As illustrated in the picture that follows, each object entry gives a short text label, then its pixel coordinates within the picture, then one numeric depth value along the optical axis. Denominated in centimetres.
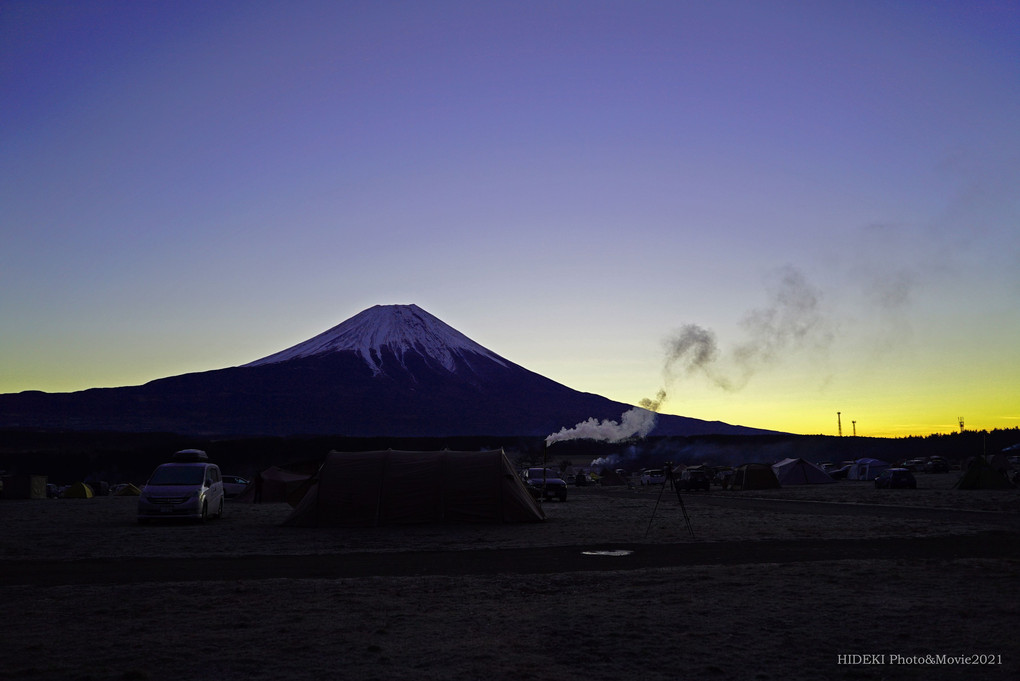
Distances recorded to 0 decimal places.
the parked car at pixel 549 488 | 4068
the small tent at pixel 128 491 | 5509
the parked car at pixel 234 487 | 4953
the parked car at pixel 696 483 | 5672
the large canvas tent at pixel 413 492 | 2527
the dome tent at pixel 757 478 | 5616
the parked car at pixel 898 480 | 4838
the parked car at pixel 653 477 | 7125
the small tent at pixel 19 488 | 5216
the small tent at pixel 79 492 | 5330
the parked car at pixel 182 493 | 2559
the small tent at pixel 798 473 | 6144
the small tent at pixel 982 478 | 4428
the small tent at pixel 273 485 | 4406
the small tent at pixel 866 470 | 7525
